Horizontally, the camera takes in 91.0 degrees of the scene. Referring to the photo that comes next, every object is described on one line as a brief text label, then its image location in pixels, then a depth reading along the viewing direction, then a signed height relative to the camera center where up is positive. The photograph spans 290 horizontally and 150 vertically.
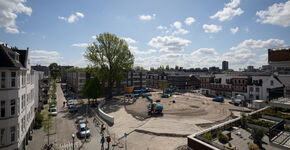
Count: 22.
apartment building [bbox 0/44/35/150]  14.22 -3.08
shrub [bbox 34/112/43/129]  26.21 -8.97
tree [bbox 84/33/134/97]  46.78 +5.75
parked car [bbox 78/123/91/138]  22.32 -9.33
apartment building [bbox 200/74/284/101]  46.78 -4.54
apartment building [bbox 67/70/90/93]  58.81 -2.21
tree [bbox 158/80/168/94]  64.69 -5.16
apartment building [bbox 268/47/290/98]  11.86 +1.47
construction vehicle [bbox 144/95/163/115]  34.94 -8.72
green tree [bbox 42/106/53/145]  19.51 -7.01
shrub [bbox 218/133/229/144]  14.53 -6.65
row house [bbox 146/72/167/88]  92.00 -3.50
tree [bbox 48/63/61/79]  111.91 +3.76
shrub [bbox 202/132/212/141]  13.85 -6.16
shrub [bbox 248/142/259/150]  11.99 -6.18
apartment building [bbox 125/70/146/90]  70.81 -2.75
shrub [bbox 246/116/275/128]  16.85 -5.99
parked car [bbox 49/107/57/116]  33.11 -8.96
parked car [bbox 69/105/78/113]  35.95 -8.94
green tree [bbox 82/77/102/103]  41.03 -4.44
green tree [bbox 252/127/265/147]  13.72 -5.99
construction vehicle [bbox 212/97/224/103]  48.91 -8.73
